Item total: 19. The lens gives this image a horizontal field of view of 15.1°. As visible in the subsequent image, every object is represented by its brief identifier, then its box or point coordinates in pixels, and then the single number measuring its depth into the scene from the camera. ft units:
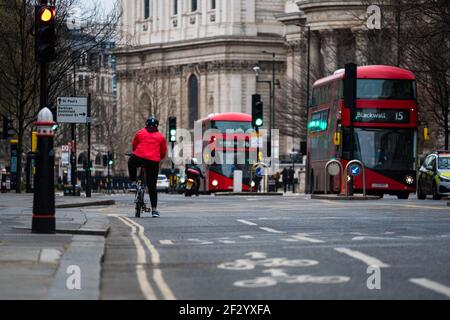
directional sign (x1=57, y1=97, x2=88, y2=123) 115.75
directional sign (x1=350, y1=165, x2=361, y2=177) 162.16
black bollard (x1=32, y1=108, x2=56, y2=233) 69.26
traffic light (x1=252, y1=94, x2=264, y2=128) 206.28
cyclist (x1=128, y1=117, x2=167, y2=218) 94.58
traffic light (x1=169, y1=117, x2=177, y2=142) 259.80
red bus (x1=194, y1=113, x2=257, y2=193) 248.11
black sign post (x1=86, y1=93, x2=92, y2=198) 197.55
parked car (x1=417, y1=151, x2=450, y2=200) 168.35
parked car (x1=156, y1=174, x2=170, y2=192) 375.68
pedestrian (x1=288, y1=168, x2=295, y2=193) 352.85
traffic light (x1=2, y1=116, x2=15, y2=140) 213.25
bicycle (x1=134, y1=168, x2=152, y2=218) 95.96
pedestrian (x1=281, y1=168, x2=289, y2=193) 334.91
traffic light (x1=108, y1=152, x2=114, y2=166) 360.48
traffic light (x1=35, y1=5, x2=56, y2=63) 71.41
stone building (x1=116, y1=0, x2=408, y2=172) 462.19
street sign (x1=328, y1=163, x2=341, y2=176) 174.60
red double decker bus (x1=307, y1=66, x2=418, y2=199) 173.68
